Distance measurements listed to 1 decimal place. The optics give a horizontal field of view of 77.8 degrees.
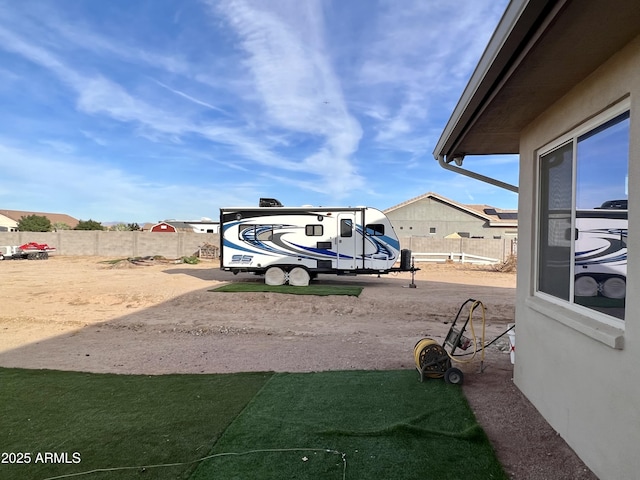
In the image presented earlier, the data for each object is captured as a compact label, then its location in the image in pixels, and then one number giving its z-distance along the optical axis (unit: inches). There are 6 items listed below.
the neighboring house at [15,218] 2531.5
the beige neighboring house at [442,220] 1248.8
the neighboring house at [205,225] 1815.9
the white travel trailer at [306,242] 504.7
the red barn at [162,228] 1460.6
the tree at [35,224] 2004.9
